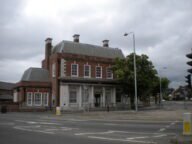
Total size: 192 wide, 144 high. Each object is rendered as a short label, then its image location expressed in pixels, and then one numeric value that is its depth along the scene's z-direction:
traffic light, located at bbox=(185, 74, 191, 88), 7.31
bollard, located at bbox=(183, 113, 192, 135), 7.81
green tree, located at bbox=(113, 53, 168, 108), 32.16
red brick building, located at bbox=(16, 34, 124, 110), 32.99
